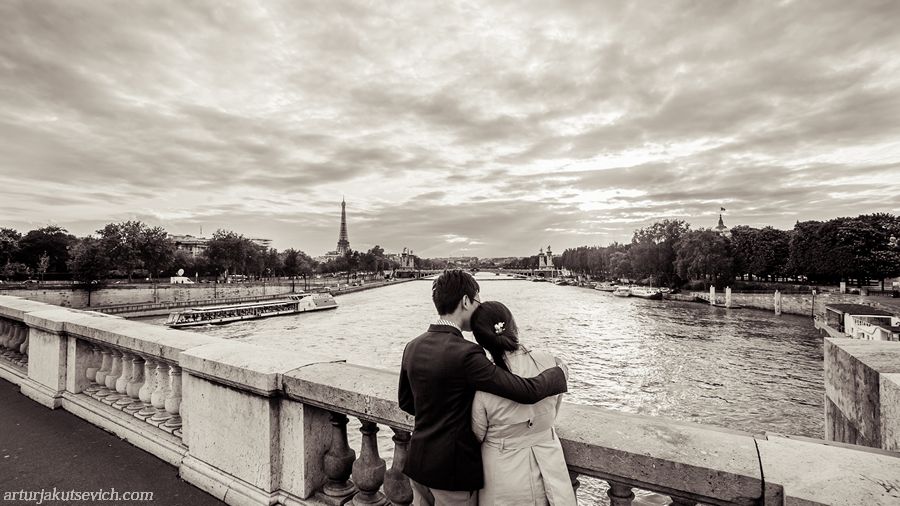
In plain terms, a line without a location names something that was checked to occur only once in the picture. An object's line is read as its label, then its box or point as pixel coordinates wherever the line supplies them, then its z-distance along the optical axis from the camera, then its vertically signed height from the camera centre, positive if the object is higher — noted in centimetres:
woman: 205 -79
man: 206 -57
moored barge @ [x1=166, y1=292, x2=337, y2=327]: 4575 -572
